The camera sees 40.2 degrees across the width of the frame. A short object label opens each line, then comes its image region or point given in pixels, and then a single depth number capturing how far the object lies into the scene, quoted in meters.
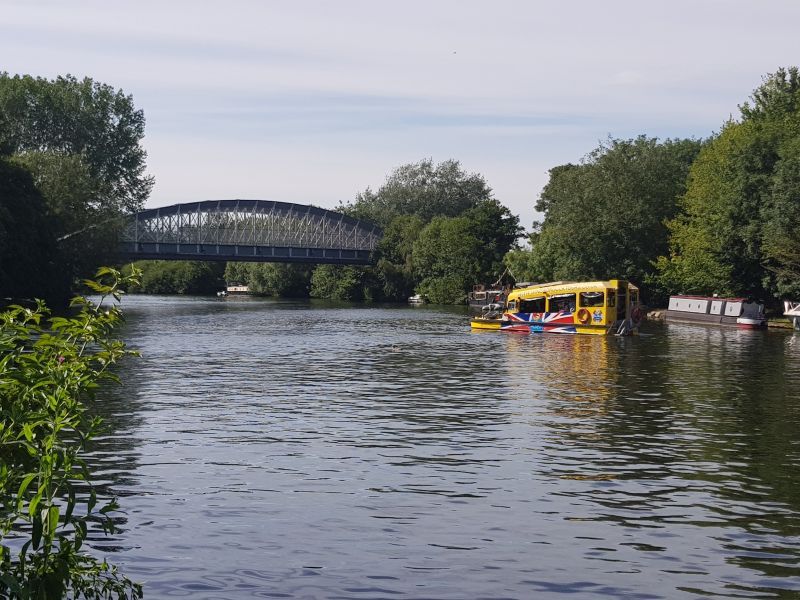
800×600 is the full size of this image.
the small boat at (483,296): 120.67
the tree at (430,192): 185.62
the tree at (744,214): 78.06
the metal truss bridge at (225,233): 174.44
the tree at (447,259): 148.38
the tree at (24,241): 80.06
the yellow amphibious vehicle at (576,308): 69.38
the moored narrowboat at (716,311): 82.12
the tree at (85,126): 127.06
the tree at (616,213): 106.38
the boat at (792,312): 76.62
